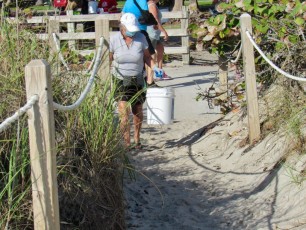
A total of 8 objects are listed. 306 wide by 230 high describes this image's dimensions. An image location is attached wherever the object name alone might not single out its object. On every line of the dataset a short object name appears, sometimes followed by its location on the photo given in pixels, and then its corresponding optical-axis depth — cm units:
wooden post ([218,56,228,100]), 1366
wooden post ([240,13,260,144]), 1132
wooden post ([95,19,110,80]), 973
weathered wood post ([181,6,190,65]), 2422
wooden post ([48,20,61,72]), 825
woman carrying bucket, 1165
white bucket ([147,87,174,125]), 1340
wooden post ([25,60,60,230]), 556
